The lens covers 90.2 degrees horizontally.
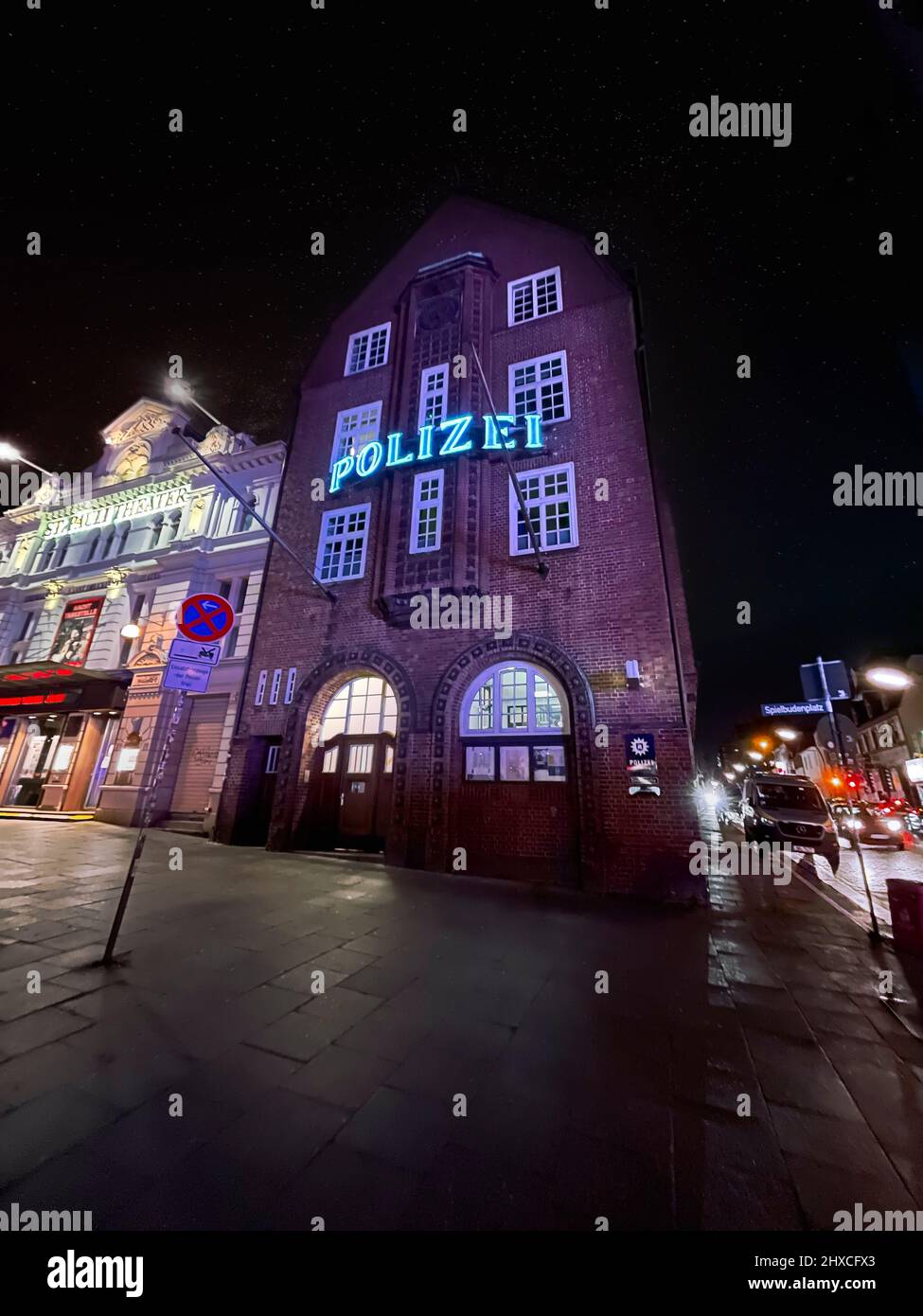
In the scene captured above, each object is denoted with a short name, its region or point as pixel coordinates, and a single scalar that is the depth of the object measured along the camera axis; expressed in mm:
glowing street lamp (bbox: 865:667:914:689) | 8436
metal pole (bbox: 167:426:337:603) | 10724
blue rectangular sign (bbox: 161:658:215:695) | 5199
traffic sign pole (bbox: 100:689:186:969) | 4211
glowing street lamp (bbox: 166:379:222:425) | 10328
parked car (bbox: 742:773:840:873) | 13539
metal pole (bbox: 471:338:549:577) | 9366
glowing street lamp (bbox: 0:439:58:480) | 14141
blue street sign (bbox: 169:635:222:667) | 5242
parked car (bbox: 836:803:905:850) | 19797
